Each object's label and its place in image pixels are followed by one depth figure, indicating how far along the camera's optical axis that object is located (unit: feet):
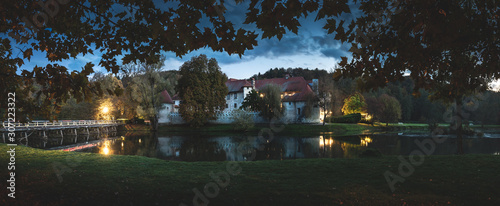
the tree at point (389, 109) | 171.01
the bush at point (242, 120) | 133.11
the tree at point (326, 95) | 142.51
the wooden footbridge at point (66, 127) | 95.25
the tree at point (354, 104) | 173.99
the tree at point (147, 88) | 135.03
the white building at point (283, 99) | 156.08
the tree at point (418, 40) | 13.20
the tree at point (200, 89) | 141.28
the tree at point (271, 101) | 140.36
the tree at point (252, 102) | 154.81
